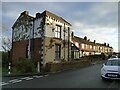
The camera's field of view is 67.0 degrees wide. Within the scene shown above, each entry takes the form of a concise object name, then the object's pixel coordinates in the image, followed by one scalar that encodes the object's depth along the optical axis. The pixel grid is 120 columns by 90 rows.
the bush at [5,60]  11.74
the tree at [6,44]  15.71
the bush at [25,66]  8.59
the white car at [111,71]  5.87
